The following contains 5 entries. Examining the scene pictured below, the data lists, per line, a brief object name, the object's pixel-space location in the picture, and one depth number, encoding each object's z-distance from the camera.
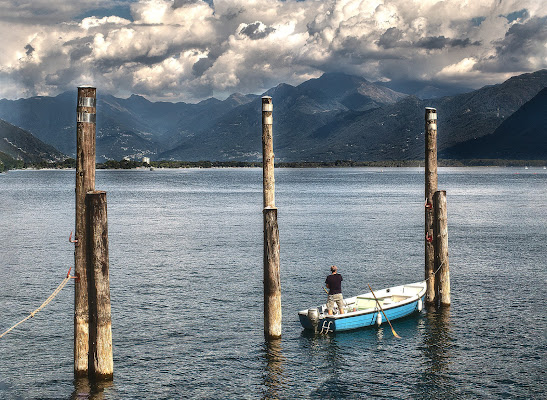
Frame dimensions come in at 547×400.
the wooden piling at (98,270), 18.75
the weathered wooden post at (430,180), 31.02
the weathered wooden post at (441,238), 30.67
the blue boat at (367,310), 28.95
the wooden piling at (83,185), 19.02
